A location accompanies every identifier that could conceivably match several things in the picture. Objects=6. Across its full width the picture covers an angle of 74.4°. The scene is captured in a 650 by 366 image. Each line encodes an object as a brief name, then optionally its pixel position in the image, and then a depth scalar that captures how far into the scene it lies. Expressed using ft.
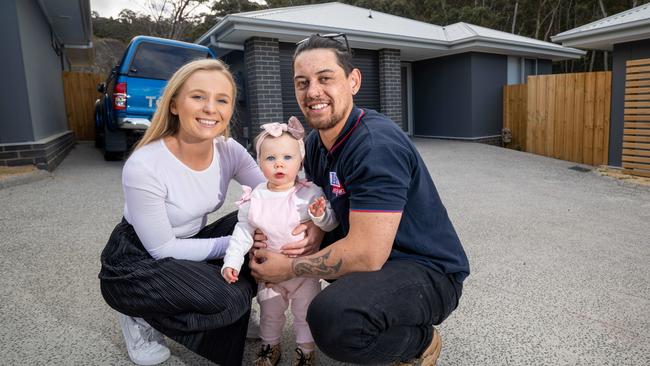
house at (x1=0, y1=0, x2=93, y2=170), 20.98
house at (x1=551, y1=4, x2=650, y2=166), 22.67
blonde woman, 5.74
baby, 6.08
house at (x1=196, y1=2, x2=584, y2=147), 29.04
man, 5.26
